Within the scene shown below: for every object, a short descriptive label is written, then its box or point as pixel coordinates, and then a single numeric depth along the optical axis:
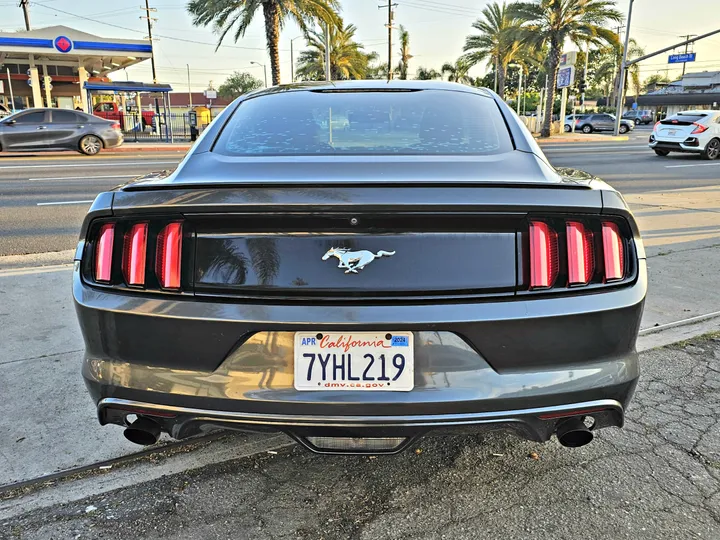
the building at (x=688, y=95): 70.19
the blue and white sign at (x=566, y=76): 34.53
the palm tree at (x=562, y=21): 30.28
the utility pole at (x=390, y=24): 43.29
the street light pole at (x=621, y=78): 32.25
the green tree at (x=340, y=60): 40.25
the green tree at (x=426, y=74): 55.52
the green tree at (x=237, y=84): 79.12
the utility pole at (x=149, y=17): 49.23
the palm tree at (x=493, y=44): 37.15
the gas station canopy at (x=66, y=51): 28.34
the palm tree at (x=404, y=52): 49.59
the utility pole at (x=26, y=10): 39.84
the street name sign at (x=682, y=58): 43.62
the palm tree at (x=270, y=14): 23.52
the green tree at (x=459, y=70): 41.16
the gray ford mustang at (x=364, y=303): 1.83
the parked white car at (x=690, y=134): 17.56
